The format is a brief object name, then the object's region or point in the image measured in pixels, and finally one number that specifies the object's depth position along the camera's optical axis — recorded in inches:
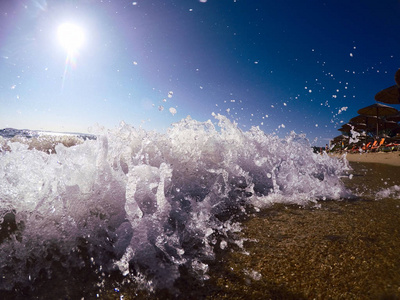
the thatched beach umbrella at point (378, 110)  483.5
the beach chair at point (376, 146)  452.1
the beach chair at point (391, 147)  403.8
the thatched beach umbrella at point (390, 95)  359.9
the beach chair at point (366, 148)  481.4
